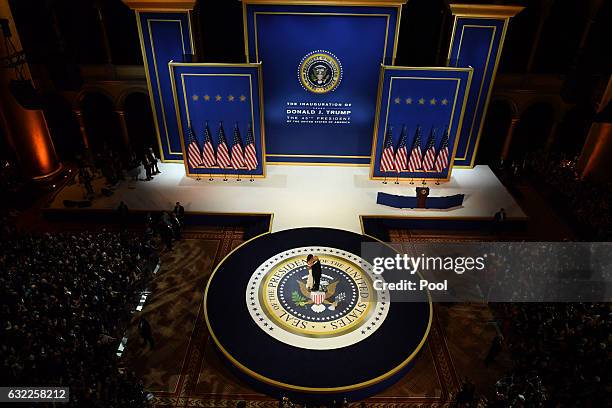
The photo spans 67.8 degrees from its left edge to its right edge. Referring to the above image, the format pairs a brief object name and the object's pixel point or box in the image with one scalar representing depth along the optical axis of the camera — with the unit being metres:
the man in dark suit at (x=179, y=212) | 14.33
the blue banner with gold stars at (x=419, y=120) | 15.44
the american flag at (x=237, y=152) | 16.45
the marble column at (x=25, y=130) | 15.17
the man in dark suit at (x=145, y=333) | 10.18
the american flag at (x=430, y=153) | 16.38
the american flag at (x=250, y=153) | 16.44
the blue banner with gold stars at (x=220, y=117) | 15.48
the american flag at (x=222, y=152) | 16.48
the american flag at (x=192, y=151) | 16.55
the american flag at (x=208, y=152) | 16.52
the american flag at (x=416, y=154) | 16.36
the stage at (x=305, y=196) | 14.93
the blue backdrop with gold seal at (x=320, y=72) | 15.20
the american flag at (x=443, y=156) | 16.36
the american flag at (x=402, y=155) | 16.41
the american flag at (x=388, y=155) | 16.38
